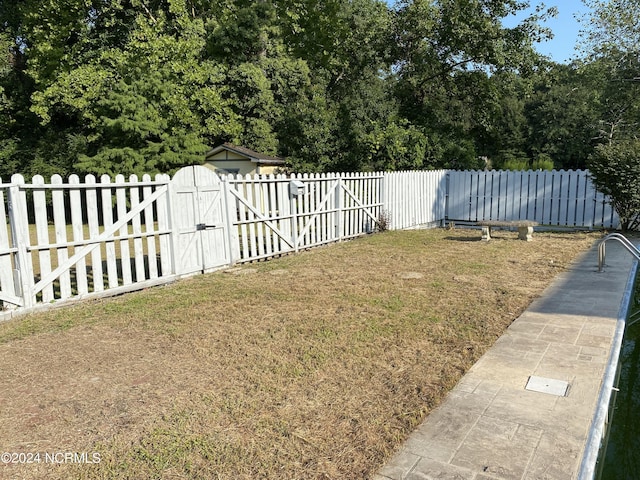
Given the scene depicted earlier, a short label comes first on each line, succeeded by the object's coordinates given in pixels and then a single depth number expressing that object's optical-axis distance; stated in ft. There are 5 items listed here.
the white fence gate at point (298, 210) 30.19
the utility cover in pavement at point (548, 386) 12.04
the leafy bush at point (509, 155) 116.88
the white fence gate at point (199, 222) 25.57
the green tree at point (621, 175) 38.52
